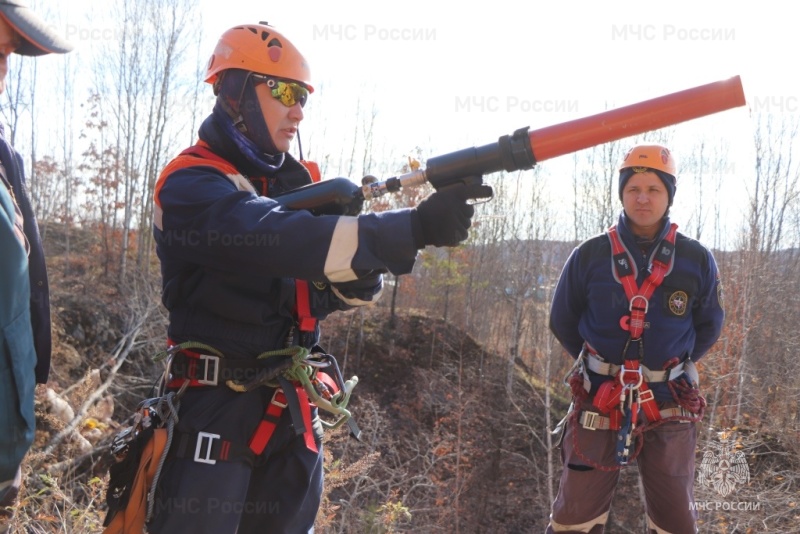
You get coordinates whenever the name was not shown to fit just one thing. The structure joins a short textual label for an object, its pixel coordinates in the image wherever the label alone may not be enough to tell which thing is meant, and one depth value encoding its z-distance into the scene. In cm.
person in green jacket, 198
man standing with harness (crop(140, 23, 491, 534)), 224
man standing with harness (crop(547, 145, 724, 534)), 406
